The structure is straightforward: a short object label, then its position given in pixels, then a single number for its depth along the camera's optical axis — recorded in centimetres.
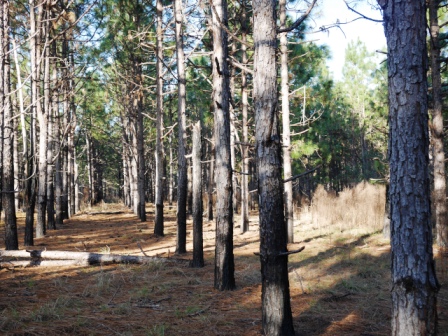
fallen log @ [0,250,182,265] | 727
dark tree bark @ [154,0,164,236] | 1198
